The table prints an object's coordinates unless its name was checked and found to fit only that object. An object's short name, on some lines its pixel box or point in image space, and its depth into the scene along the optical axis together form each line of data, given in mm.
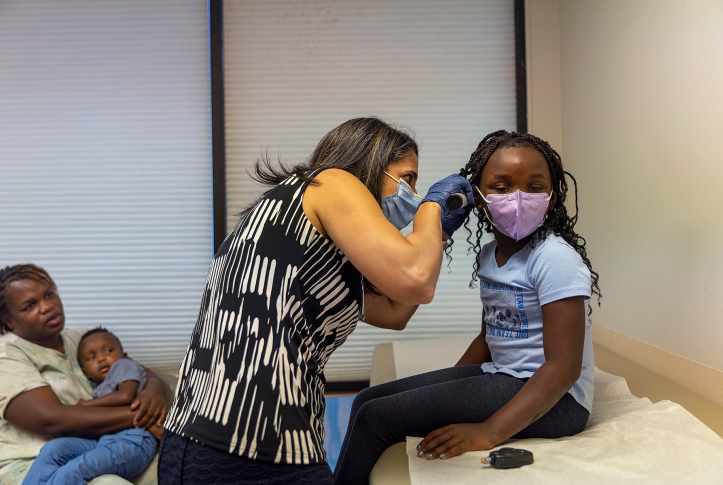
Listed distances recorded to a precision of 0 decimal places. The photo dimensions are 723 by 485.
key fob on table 1088
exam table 1034
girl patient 1178
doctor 964
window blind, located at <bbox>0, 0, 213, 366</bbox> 2930
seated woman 1847
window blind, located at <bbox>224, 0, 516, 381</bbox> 2943
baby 1737
